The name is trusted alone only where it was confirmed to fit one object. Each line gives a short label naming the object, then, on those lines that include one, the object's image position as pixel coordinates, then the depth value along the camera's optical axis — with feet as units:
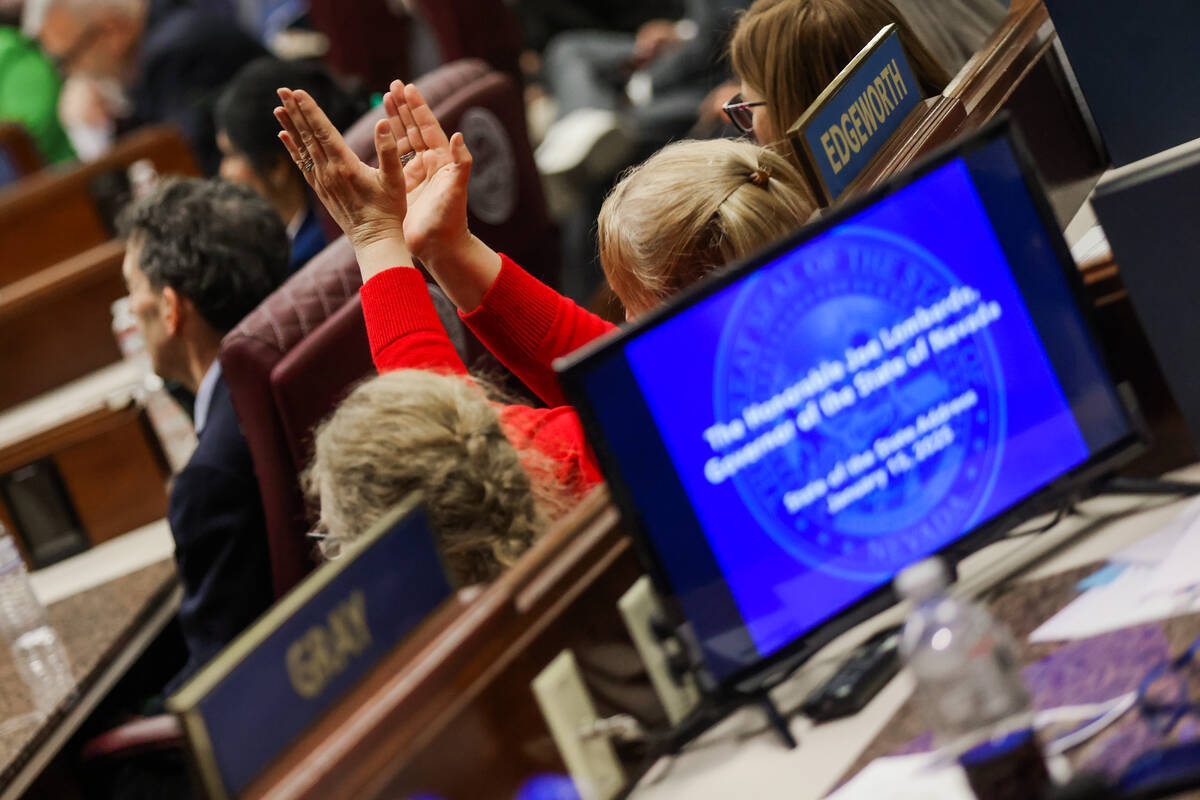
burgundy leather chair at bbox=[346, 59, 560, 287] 17.99
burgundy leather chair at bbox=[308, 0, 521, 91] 25.39
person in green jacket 33.35
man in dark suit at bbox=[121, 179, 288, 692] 14.11
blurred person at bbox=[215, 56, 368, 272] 21.40
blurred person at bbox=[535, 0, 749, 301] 29.04
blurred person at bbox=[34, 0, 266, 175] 28.45
